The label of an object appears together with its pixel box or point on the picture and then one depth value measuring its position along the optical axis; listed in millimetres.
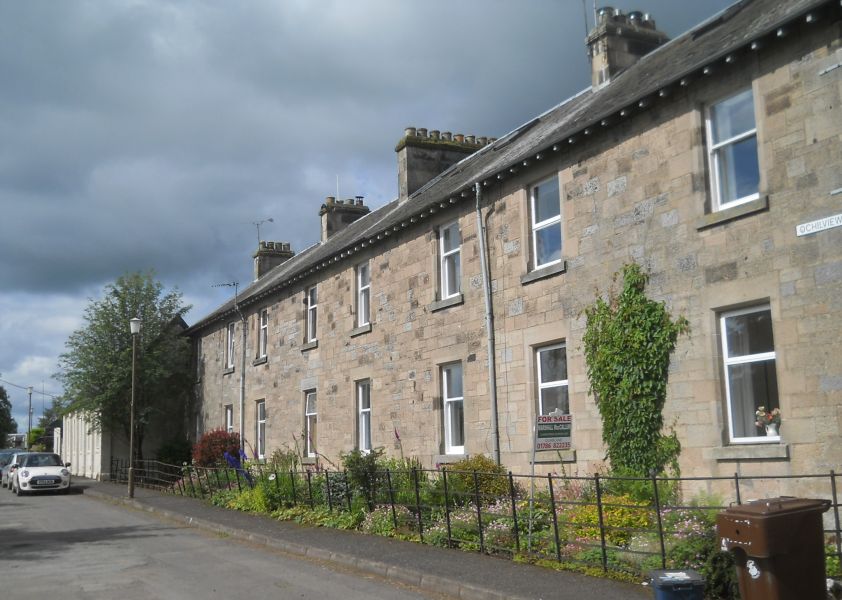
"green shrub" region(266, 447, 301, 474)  19453
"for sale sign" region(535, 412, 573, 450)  10500
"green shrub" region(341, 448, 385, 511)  14539
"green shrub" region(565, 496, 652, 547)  10125
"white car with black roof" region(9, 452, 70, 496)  28156
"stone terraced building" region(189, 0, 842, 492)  9891
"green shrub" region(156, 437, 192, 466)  32219
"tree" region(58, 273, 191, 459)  32000
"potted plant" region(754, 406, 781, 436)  10172
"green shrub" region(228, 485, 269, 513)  17766
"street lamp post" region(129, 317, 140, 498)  22719
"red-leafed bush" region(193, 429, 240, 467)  25906
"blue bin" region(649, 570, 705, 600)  6512
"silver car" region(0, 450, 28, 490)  31375
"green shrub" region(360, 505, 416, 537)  13102
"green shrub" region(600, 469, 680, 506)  11016
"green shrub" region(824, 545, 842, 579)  7922
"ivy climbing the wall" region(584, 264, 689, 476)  11531
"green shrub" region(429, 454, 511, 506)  13512
